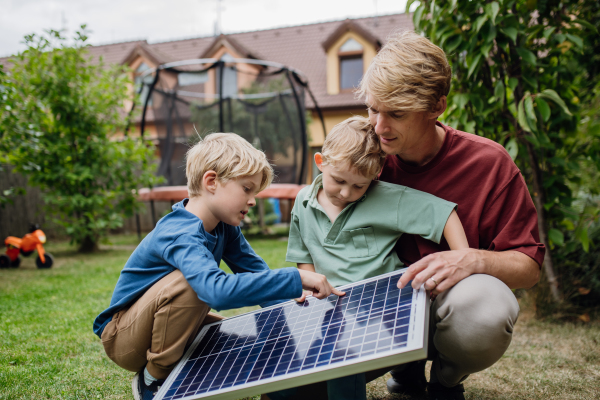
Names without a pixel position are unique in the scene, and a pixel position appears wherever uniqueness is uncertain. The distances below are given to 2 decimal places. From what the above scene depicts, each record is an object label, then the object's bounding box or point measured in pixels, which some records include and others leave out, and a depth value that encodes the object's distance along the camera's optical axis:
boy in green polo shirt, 1.68
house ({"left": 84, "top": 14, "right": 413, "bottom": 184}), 12.42
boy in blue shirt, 1.42
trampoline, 8.58
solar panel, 1.14
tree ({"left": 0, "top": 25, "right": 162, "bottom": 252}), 5.94
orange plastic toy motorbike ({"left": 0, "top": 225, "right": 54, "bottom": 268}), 5.27
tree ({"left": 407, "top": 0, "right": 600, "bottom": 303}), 2.51
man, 1.48
